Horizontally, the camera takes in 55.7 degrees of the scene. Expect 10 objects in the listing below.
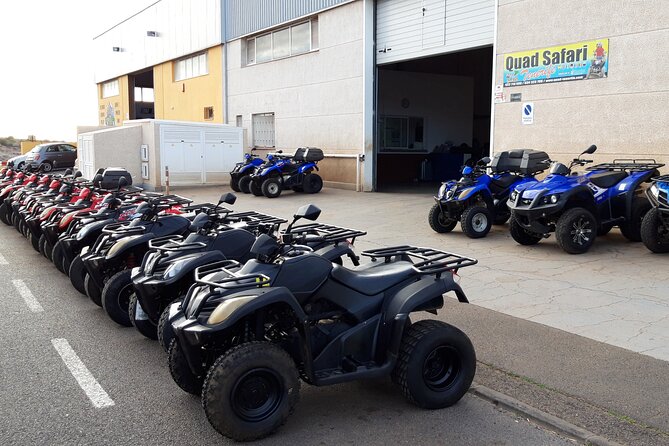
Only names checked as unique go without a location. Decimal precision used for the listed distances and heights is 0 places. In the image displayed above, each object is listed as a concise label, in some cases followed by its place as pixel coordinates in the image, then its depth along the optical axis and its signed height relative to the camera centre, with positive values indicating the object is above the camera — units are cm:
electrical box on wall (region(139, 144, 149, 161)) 2150 -34
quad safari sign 1170 +156
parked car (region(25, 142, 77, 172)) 3088 -65
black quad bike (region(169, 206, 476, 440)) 368 -122
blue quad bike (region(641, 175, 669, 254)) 866 -109
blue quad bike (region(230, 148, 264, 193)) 1941 -87
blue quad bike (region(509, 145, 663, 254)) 915 -92
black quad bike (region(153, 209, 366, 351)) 478 -94
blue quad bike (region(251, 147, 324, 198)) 1831 -95
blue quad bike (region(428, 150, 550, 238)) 1079 -85
